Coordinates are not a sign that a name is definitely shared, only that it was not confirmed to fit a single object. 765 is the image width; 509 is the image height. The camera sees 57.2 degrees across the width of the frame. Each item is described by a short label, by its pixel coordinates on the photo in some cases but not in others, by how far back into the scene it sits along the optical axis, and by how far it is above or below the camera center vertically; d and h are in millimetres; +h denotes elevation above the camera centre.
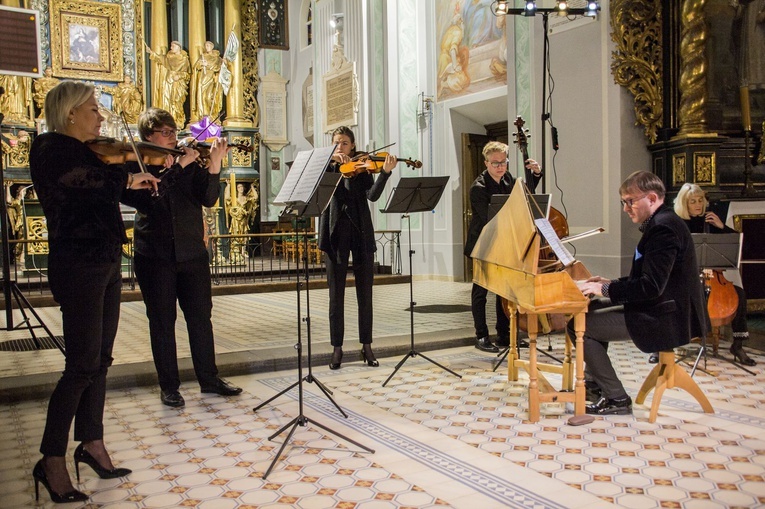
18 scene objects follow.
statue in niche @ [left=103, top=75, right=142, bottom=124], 14695 +2728
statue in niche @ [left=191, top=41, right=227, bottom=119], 15438 +3096
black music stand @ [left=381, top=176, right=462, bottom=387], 4973 +187
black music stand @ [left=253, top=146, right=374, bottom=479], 3539 +178
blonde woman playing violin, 2939 -34
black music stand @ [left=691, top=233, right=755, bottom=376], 5230 -254
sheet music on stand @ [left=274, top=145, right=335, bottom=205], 3559 +255
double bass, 5203 -726
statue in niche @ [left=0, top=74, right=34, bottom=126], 13523 +2516
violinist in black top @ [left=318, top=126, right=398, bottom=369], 5277 -107
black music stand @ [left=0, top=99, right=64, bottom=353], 5812 -454
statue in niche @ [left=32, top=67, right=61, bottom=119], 14039 +2857
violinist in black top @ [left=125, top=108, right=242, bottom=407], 4289 -196
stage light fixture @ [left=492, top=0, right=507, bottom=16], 7086 +2145
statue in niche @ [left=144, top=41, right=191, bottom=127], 15305 +3230
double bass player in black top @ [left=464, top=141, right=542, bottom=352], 5812 +113
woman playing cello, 5445 -61
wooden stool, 3938 -934
